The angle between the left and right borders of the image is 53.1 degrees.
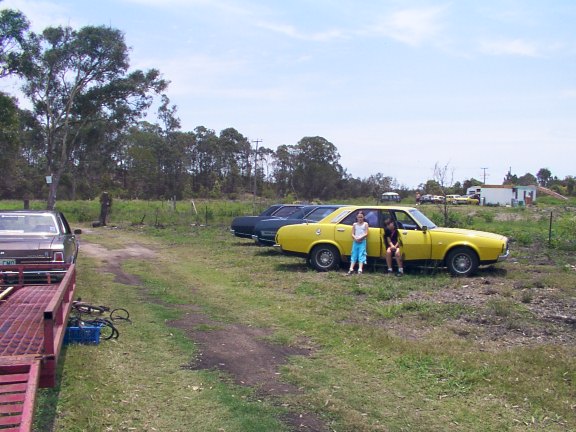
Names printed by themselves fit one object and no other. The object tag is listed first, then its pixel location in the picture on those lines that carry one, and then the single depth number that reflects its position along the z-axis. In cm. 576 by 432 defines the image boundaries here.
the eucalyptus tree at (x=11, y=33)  2096
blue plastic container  677
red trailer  381
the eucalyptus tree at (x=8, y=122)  1856
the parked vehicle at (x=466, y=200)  7062
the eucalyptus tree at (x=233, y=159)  8819
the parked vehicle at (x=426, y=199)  5859
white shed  7375
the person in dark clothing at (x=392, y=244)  1222
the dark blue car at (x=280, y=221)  1616
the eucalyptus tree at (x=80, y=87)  3672
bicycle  813
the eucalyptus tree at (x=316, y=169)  8362
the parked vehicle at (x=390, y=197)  5811
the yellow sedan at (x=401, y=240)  1203
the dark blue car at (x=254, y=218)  1855
